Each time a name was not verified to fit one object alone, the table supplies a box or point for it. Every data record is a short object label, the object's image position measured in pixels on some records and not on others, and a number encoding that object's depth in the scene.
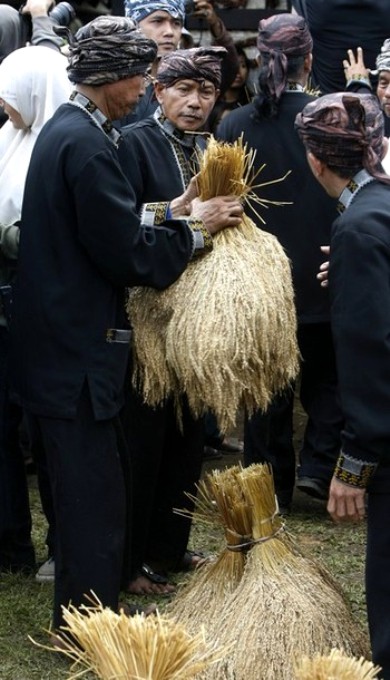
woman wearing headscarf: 5.42
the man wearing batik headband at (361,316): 3.82
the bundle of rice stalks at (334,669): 3.00
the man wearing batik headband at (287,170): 6.09
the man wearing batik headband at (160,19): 6.59
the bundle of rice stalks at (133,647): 3.08
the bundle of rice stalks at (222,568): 4.49
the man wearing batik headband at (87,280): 4.44
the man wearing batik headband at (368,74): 6.29
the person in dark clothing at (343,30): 7.46
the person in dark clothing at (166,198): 5.13
